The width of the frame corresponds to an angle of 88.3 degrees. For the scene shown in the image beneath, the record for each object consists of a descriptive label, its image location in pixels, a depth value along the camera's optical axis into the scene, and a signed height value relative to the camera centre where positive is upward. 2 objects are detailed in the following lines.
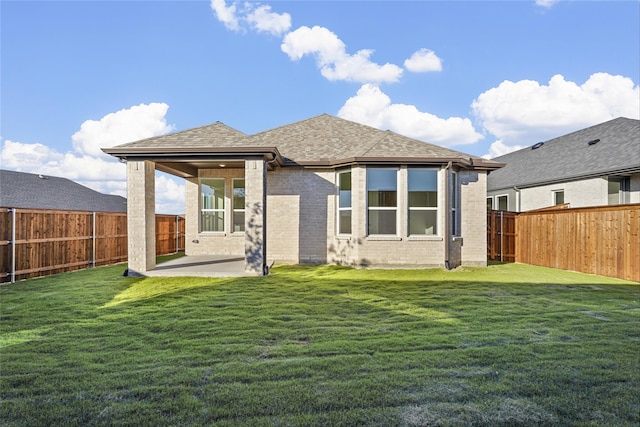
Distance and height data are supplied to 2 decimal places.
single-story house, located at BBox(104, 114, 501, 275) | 9.62 +0.63
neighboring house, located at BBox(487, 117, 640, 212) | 13.70 +2.17
